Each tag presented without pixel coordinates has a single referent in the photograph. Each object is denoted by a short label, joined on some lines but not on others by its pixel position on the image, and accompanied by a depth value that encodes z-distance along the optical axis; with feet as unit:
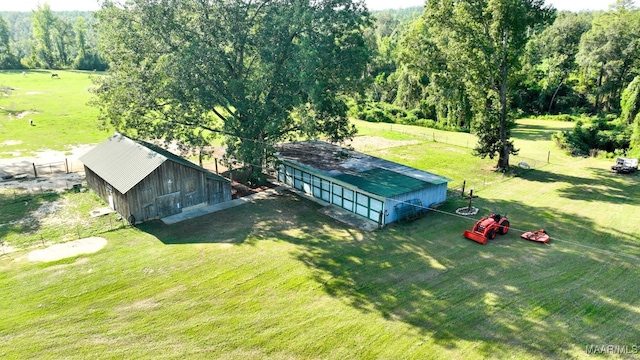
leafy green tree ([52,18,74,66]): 383.24
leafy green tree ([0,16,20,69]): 338.75
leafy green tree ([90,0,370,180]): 97.50
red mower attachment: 82.43
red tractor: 81.87
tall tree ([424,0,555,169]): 116.37
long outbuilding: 91.91
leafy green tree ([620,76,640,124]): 165.68
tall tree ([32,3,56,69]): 375.04
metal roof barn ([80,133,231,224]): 89.86
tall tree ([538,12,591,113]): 248.32
